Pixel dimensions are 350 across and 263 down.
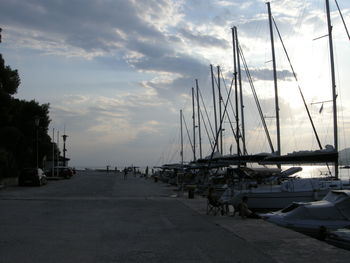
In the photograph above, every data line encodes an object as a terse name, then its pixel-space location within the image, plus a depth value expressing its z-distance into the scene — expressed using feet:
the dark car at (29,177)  121.80
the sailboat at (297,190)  72.69
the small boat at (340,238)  41.47
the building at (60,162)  240.44
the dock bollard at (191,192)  87.30
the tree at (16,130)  115.65
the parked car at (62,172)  191.11
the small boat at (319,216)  50.85
